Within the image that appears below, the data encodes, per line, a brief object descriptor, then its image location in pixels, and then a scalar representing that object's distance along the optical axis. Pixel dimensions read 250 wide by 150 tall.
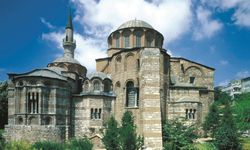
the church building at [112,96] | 27.75
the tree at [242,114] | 33.19
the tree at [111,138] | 23.64
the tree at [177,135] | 25.09
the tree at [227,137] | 24.31
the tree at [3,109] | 39.09
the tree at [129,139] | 22.53
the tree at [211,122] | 28.98
